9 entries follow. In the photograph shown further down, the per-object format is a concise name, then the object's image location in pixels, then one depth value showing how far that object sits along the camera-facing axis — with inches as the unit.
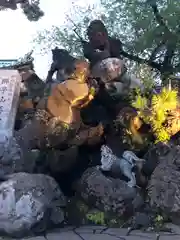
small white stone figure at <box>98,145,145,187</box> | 103.1
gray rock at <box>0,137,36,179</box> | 108.2
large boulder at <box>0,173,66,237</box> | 89.3
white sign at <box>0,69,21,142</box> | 120.7
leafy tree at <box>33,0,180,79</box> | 230.3
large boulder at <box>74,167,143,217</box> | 97.5
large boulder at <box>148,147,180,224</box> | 93.6
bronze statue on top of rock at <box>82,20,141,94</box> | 116.4
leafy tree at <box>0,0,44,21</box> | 154.2
